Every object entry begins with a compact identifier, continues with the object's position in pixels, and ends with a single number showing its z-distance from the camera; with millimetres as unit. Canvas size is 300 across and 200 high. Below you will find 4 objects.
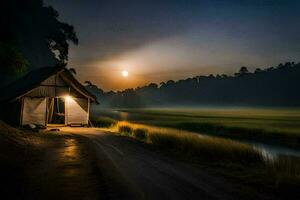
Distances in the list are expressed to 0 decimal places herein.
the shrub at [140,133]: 28312
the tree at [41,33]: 64225
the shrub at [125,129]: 31977
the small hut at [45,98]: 35562
